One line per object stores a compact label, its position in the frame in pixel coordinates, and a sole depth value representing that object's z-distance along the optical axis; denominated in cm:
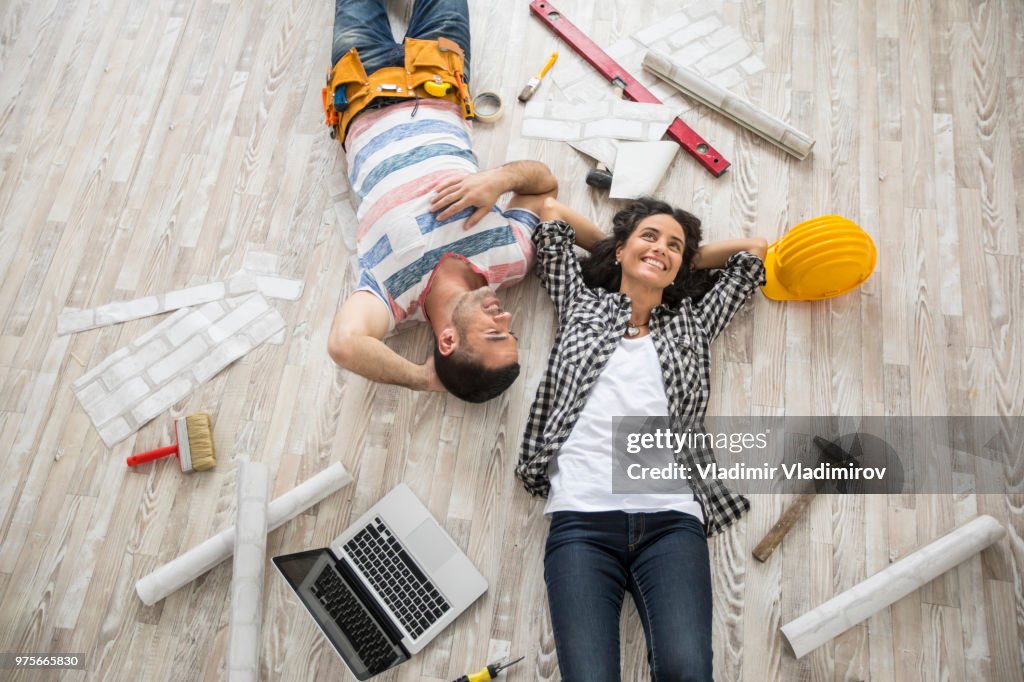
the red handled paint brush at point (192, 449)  204
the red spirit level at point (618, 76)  236
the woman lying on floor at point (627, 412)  172
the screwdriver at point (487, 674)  182
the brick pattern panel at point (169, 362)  213
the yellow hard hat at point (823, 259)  198
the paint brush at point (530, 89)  248
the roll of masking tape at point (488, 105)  248
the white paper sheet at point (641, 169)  229
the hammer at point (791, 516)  193
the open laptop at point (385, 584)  184
